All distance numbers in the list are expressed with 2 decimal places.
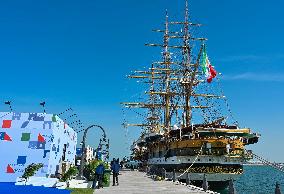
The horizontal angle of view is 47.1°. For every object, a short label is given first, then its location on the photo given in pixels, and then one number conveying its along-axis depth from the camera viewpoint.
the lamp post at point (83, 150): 24.88
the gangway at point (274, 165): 17.18
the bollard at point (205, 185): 19.84
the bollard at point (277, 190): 13.12
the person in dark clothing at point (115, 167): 22.61
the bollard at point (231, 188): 16.05
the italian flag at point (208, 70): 36.34
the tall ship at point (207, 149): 34.44
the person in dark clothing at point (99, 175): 20.62
